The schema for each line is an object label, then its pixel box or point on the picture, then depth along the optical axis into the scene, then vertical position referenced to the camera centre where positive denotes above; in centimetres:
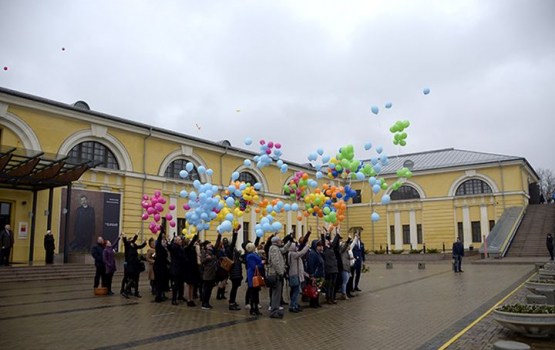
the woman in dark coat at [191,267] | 1236 -96
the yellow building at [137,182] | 2228 +329
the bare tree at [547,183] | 6675 +754
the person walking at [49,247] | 2138 -69
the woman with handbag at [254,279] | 1092 -115
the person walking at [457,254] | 2214 -113
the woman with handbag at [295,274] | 1125 -106
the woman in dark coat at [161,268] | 1309 -107
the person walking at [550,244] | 2652 -77
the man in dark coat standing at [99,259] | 1447 -86
